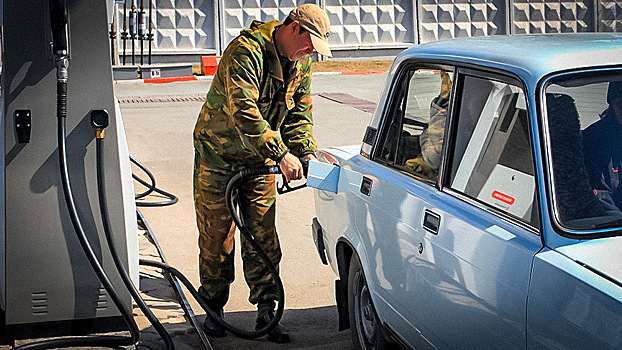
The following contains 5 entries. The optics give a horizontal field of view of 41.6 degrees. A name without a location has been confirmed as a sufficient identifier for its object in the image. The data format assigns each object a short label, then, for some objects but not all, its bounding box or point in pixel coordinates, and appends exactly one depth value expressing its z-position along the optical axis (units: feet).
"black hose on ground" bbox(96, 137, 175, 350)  13.19
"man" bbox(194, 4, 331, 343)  14.15
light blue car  8.34
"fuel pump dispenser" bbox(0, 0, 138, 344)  13.11
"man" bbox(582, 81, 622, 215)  9.22
